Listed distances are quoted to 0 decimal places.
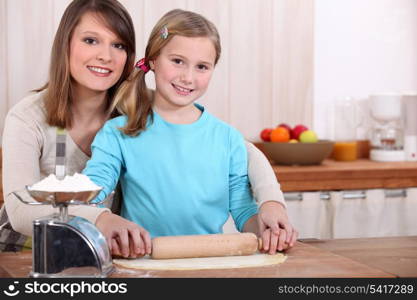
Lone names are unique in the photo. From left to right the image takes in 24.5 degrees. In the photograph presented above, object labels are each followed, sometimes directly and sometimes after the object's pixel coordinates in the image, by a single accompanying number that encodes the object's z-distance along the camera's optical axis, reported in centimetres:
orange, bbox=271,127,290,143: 353
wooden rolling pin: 192
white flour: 172
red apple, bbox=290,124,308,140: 360
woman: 236
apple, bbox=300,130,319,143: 354
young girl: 228
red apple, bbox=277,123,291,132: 362
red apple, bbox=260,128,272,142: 361
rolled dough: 186
